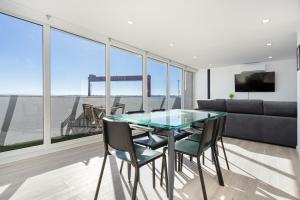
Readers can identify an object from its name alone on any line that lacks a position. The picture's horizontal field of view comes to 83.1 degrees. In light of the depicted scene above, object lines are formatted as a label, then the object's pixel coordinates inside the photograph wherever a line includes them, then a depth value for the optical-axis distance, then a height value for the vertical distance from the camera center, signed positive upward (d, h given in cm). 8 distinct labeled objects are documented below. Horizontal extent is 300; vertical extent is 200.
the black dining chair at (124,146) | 143 -42
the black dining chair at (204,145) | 166 -54
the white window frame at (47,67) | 262 +65
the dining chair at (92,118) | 387 -42
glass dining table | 155 -24
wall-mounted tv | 664 +71
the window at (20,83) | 268 +28
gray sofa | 338 -44
